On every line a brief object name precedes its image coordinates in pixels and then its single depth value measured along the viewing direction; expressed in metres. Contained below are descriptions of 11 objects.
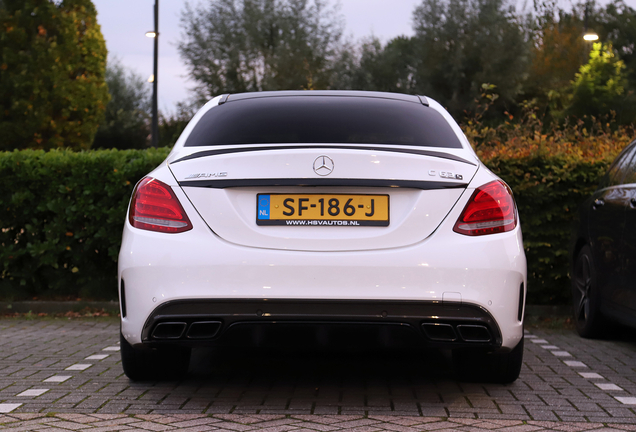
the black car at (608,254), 5.32
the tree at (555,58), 40.22
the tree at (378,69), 42.62
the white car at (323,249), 3.47
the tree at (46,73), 25.98
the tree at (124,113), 41.25
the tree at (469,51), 38.38
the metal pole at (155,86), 23.70
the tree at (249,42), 41.03
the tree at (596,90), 30.55
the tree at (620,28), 55.72
